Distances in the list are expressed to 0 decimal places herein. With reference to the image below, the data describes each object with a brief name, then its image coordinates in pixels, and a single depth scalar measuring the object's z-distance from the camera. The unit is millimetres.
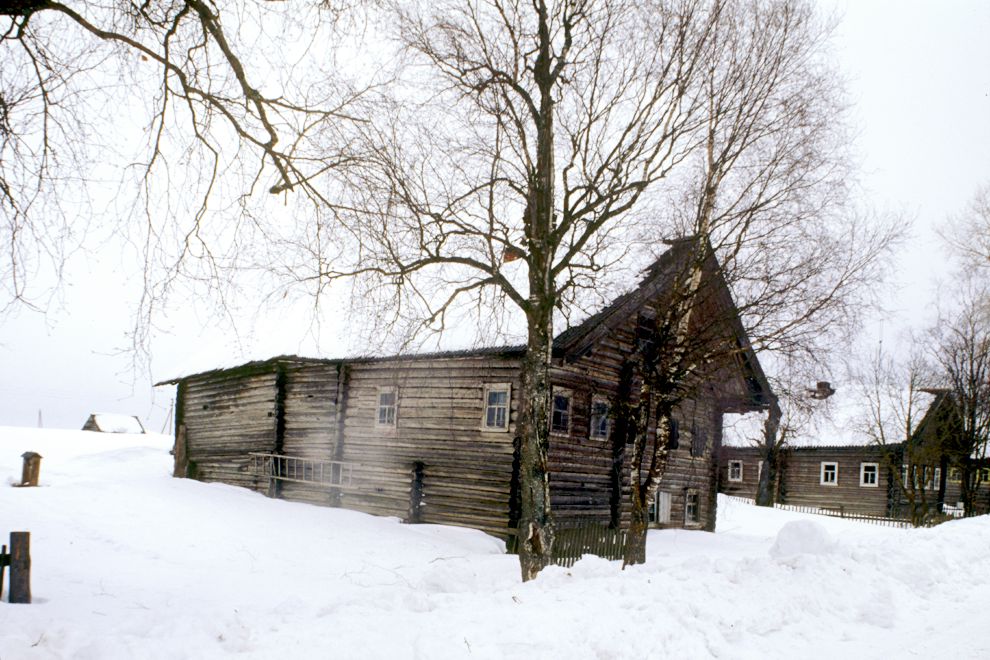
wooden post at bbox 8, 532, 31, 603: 8219
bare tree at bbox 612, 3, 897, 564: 13133
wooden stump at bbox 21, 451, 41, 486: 20750
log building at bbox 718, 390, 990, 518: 37156
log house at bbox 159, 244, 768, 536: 17562
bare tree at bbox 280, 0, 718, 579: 11406
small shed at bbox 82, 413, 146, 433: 60156
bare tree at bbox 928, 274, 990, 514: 24828
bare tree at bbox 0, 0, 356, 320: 6133
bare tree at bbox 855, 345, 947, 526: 26812
